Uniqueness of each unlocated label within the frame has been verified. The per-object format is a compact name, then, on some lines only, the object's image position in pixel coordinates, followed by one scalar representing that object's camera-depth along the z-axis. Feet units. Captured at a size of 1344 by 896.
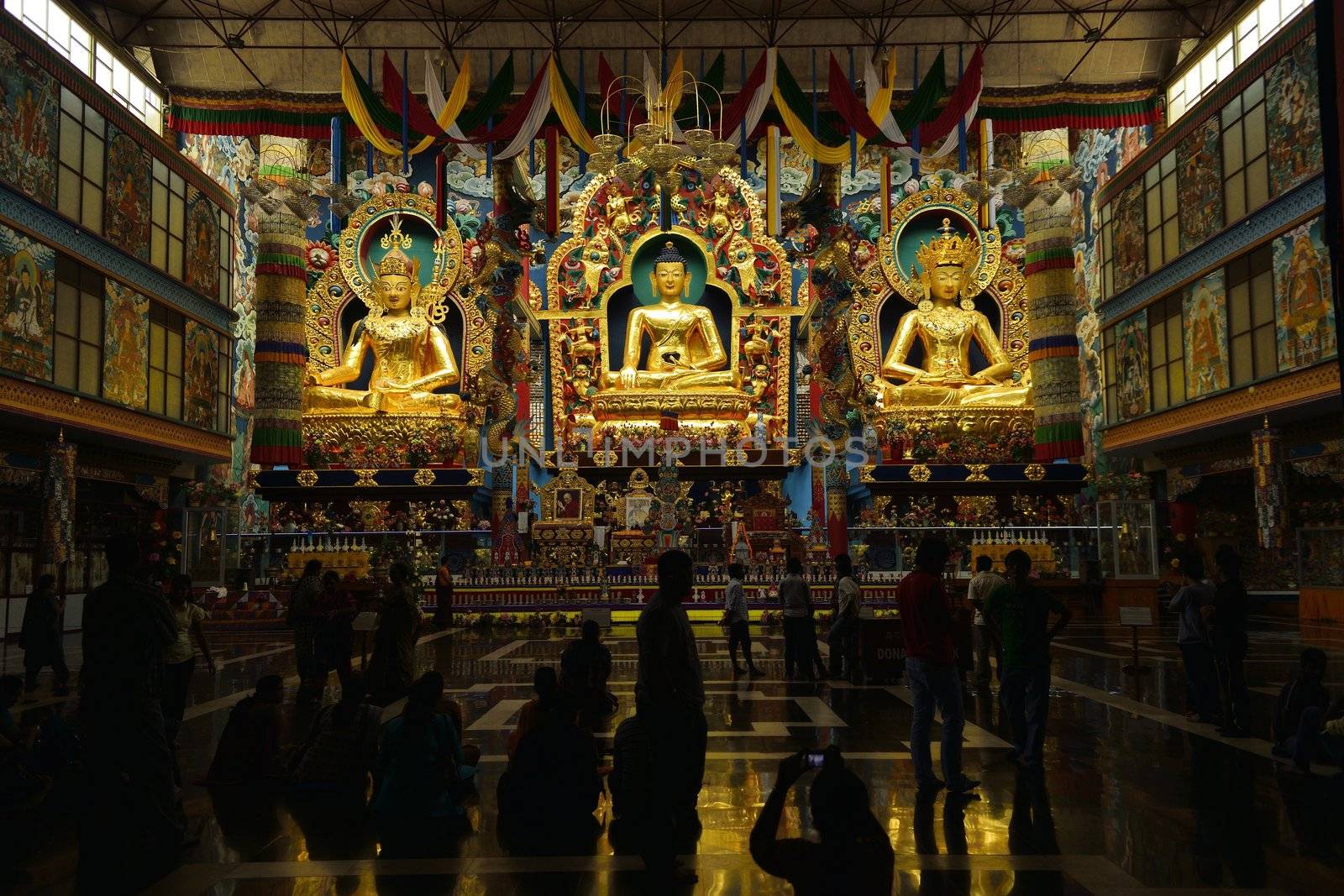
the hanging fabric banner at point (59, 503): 51.29
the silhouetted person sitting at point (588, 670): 22.40
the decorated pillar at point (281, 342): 73.41
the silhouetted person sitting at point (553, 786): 16.46
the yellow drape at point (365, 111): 54.24
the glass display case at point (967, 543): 69.77
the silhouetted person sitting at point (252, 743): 20.40
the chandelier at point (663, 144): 52.85
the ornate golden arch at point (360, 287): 83.92
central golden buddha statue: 85.15
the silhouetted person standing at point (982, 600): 31.09
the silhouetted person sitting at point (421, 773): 17.01
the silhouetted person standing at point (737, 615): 34.58
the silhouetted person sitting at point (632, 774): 15.69
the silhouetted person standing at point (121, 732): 15.08
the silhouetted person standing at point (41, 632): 32.30
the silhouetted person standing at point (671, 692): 14.82
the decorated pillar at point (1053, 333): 72.54
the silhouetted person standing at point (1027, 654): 20.70
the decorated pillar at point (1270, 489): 55.42
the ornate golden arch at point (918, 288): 83.56
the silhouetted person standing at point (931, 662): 18.66
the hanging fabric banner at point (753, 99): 54.54
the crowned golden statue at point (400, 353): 81.92
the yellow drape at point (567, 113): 55.77
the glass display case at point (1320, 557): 51.60
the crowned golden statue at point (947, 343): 81.05
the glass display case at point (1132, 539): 60.59
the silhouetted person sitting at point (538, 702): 16.89
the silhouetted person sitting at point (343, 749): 19.30
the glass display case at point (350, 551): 66.59
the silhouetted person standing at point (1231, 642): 23.89
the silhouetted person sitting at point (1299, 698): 20.76
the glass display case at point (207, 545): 62.54
